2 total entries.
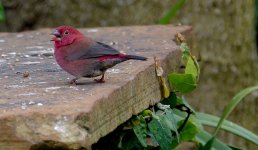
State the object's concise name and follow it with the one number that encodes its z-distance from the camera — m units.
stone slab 5.66
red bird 7.39
